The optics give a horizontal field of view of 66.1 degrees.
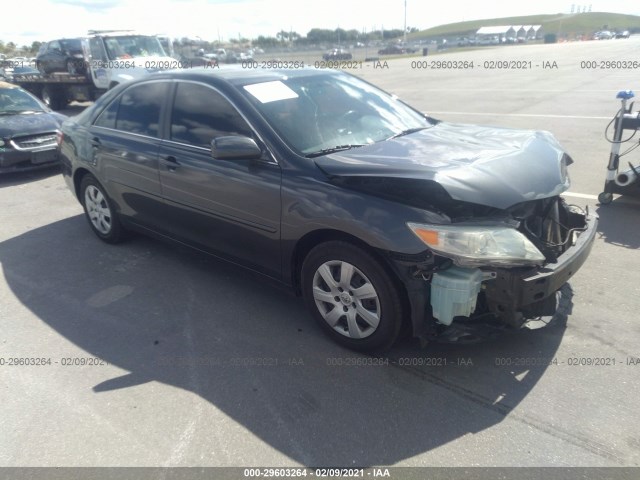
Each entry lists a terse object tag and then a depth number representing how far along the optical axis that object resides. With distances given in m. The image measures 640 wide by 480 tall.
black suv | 15.52
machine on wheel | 5.37
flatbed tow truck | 14.25
